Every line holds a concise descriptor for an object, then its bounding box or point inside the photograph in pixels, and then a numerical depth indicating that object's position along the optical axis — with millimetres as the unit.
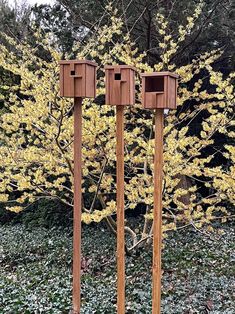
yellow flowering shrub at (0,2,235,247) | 3148
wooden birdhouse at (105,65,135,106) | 1774
